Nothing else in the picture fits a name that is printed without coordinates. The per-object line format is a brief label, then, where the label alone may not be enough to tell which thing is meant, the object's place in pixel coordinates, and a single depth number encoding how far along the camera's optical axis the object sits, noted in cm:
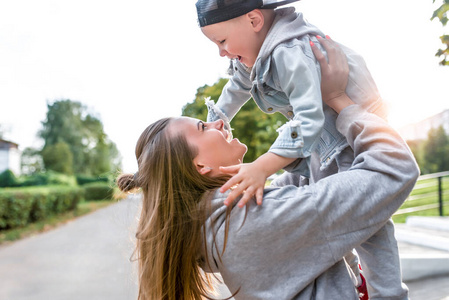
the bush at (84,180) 3591
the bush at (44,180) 2274
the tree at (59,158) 4178
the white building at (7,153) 3822
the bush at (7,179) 2253
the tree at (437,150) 2125
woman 119
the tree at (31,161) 4591
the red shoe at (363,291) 153
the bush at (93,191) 2944
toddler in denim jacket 126
